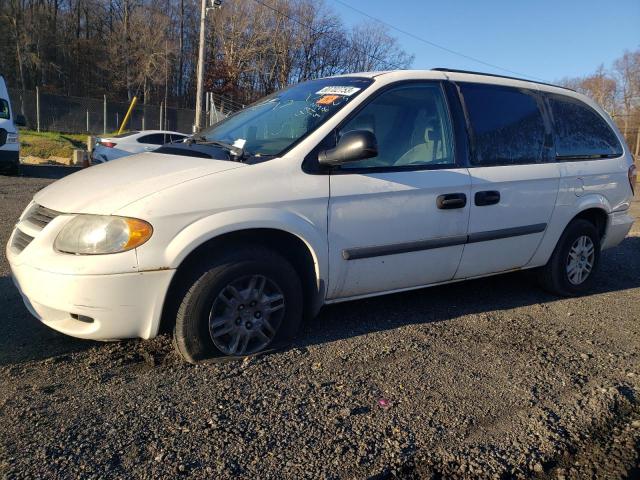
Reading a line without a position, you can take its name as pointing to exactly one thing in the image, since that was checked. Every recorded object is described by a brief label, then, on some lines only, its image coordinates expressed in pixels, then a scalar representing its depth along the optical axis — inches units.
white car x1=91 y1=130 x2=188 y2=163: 550.6
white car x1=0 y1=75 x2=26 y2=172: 474.9
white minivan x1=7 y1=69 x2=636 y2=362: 113.1
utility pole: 734.5
